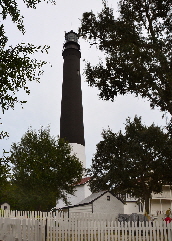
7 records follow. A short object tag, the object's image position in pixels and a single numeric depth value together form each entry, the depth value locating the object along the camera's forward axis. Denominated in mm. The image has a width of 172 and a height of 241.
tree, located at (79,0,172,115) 14539
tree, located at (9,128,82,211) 33531
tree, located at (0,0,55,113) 8539
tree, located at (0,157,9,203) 8086
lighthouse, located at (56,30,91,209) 47125
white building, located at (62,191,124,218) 30109
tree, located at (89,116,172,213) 29141
